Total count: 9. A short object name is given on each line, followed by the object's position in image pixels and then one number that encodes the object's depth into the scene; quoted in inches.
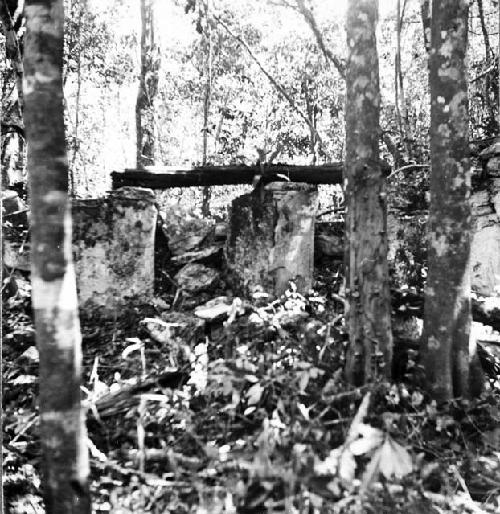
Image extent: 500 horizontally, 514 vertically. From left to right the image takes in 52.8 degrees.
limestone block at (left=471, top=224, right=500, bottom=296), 272.7
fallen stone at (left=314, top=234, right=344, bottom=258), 280.2
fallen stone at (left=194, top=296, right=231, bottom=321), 215.3
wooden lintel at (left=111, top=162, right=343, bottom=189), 266.7
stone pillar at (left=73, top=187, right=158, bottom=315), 257.3
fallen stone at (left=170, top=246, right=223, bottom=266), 286.4
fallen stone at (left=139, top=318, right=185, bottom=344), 204.5
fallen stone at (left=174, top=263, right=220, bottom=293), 270.4
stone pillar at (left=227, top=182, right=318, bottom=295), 245.9
